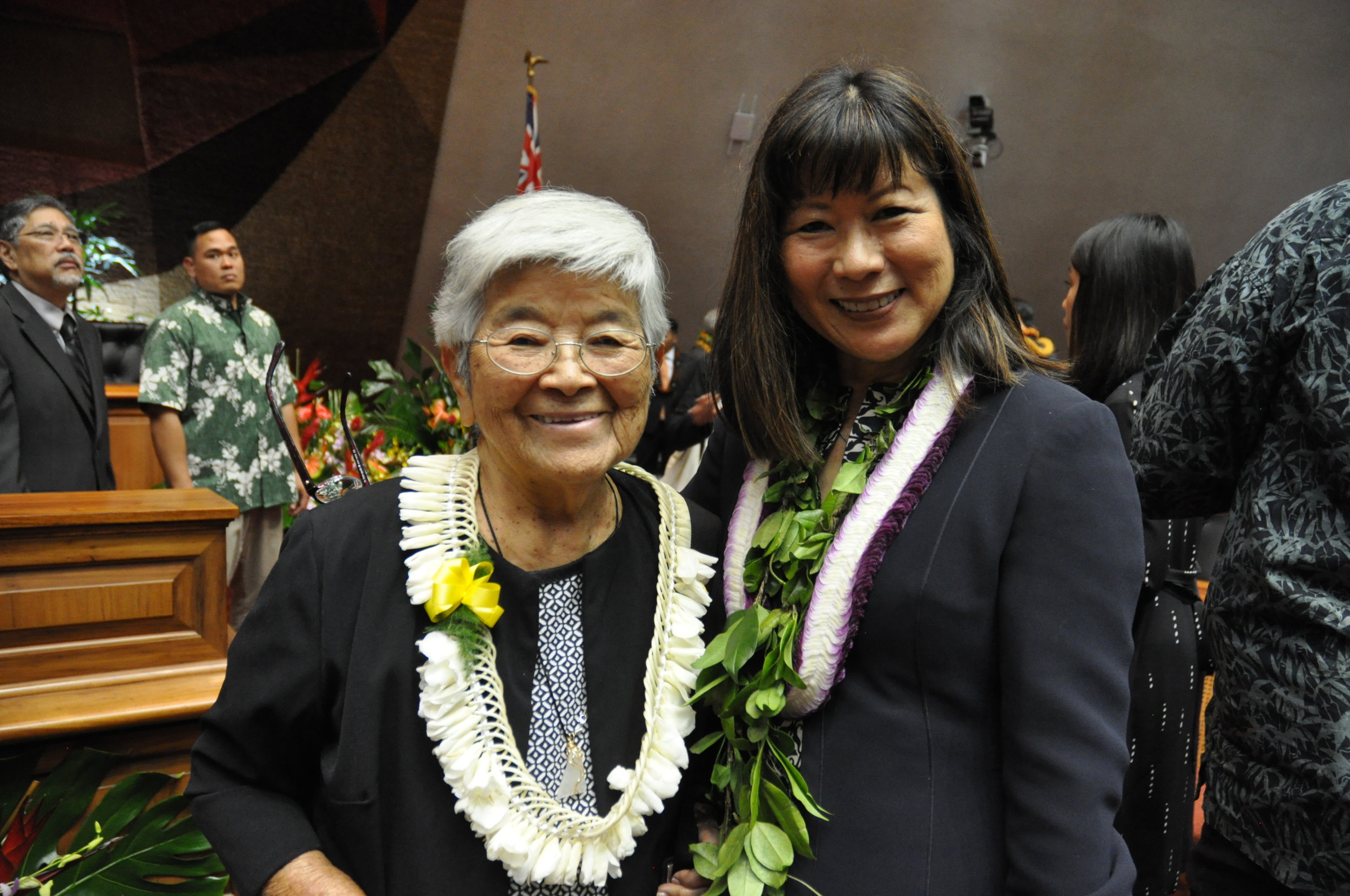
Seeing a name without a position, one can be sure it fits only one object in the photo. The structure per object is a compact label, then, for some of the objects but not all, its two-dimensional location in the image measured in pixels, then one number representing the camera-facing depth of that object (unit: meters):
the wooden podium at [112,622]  1.87
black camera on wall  7.77
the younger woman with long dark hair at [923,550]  1.03
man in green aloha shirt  3.94
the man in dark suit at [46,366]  3.26
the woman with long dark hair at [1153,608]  2.12
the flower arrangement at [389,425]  4.36
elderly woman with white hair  1.15
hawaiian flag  7.09
